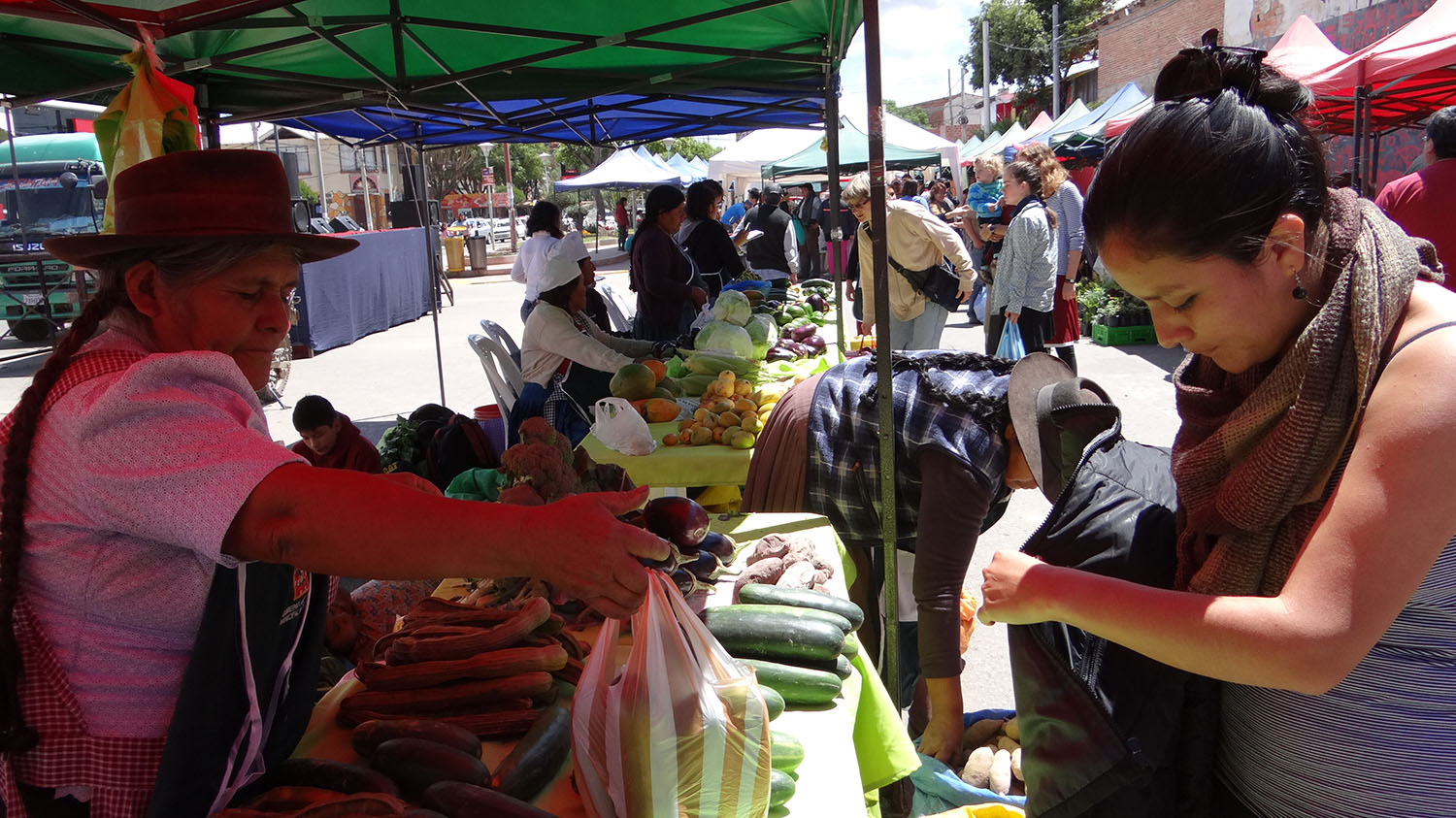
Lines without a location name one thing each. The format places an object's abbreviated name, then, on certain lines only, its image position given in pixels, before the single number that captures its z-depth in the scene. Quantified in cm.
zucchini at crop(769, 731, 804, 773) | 175
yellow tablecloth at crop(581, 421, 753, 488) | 401
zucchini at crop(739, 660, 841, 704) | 201
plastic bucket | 616
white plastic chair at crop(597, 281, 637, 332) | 992
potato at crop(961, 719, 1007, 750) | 308
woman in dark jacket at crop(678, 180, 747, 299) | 920
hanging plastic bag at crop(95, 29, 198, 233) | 220
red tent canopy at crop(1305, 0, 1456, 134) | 732
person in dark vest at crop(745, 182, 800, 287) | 1294
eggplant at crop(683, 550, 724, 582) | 250
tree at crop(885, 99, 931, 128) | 8506
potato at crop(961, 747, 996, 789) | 286
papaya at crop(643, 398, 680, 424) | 464
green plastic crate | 1146
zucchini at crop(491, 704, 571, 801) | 163
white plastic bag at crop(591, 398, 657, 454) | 409
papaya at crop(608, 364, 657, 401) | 495
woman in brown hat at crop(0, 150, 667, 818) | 113
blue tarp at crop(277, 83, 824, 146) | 764
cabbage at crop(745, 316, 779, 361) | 589
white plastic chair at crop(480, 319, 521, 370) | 692
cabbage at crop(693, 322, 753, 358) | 550
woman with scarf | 109
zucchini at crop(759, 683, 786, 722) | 192
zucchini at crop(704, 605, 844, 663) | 211
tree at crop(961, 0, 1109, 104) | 5001
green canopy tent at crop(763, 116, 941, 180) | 1564
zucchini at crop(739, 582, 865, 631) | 233
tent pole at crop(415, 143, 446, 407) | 817
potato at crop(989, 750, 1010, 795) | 280
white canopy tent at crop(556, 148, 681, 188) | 2040
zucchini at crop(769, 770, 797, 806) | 168
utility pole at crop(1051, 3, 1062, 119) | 3703
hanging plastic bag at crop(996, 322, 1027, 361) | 728
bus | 1298
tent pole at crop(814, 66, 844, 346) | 584
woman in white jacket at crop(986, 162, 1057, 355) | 721
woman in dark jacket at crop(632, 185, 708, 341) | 740
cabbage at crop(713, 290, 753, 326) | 594
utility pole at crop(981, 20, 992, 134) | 4303
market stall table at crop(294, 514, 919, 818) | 171
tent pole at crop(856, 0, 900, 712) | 270
